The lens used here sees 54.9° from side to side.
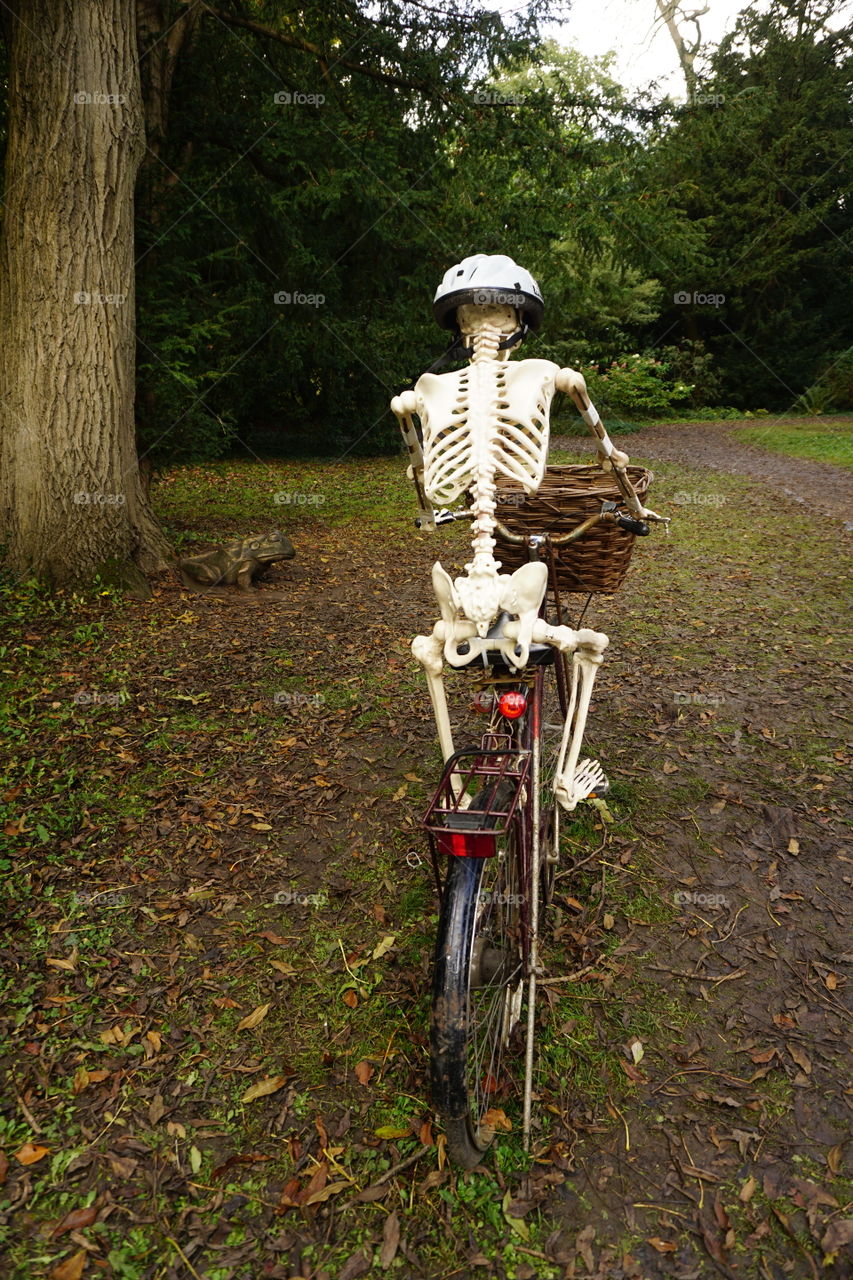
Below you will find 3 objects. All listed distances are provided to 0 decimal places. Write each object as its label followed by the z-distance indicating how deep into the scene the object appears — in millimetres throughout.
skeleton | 2334
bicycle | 2115
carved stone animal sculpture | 6832
